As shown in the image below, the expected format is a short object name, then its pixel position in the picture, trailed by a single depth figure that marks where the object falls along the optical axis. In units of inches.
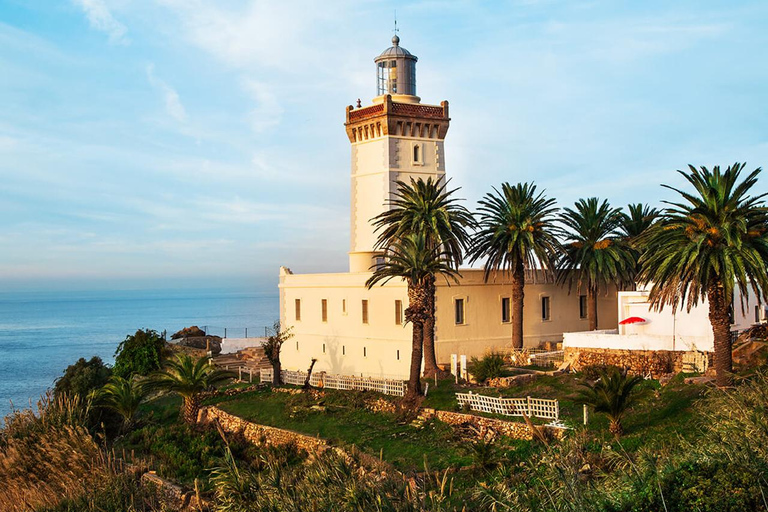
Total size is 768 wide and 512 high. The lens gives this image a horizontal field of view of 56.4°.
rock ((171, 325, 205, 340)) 2175.6
